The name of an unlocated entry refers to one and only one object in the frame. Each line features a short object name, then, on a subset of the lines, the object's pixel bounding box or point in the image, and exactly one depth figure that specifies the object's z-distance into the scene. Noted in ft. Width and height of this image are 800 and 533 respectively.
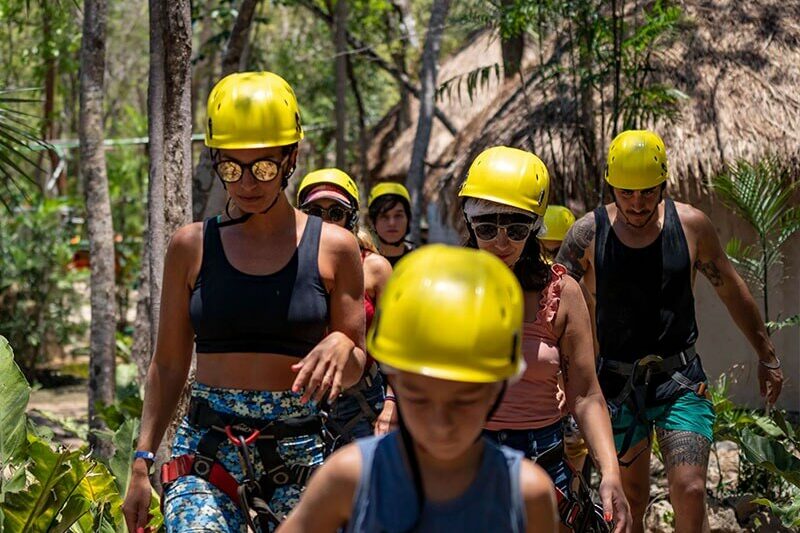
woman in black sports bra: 12.05
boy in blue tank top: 8.06
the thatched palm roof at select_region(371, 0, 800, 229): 34.30
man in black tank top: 18.76
